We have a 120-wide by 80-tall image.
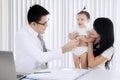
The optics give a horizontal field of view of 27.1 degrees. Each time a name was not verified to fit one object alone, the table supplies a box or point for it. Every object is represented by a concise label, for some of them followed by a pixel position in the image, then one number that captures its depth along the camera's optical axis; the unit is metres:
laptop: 1.33
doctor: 2.36
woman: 2.64
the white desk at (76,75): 1.79
